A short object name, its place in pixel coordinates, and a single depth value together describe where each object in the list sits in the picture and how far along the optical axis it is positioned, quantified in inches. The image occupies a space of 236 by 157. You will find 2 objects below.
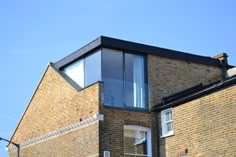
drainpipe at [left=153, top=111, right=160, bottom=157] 1027.3
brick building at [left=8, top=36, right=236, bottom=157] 924.0
